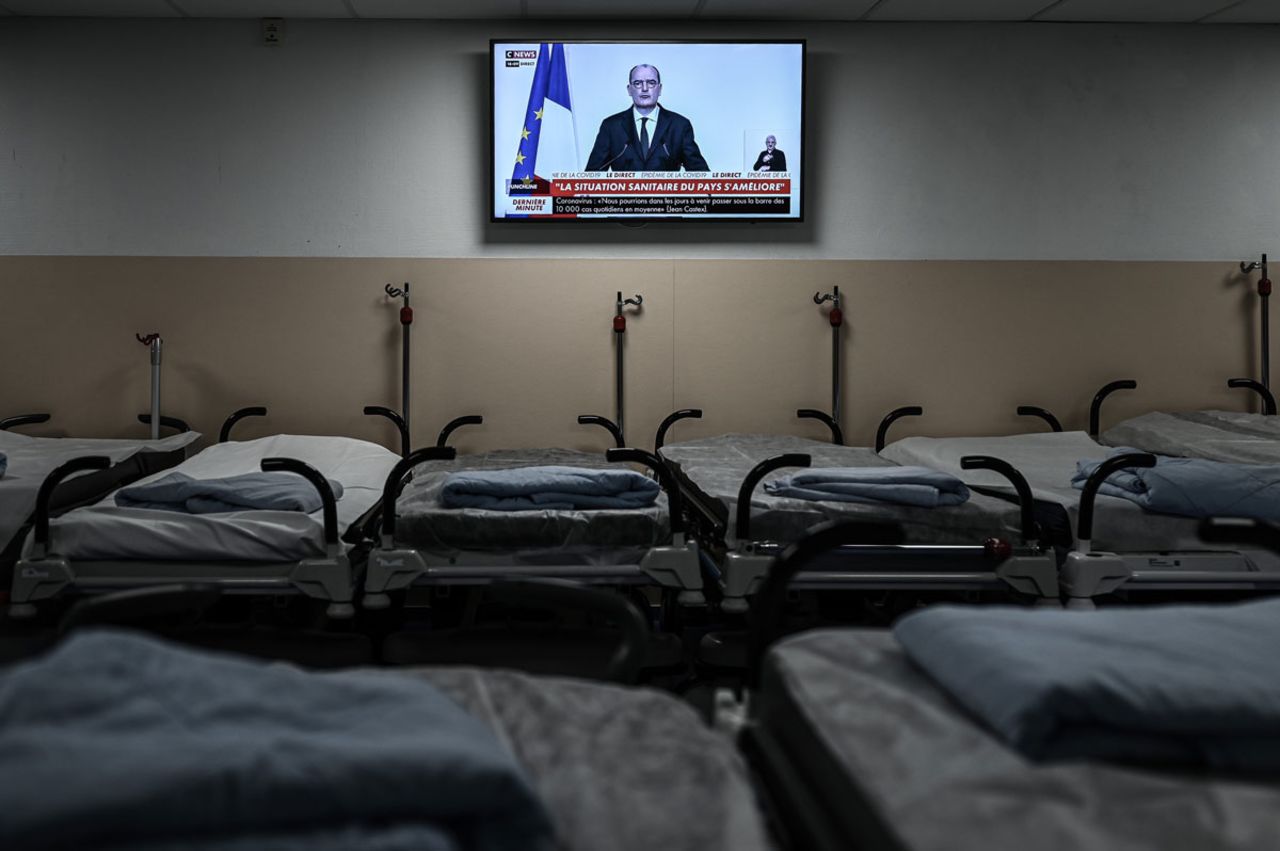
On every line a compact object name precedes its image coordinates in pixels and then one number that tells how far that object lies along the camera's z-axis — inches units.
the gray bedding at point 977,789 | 36.8
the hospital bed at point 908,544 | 117.6
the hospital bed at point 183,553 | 113.4
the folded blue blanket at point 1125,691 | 44.1
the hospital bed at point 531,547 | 118.0
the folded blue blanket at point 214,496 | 119.7
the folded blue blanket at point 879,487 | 122.7
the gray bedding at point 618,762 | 38.9
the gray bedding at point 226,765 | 32.4
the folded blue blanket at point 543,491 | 122.3
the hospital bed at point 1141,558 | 118.0
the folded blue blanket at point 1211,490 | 119.9
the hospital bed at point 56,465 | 129.6
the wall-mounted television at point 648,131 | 187.0
